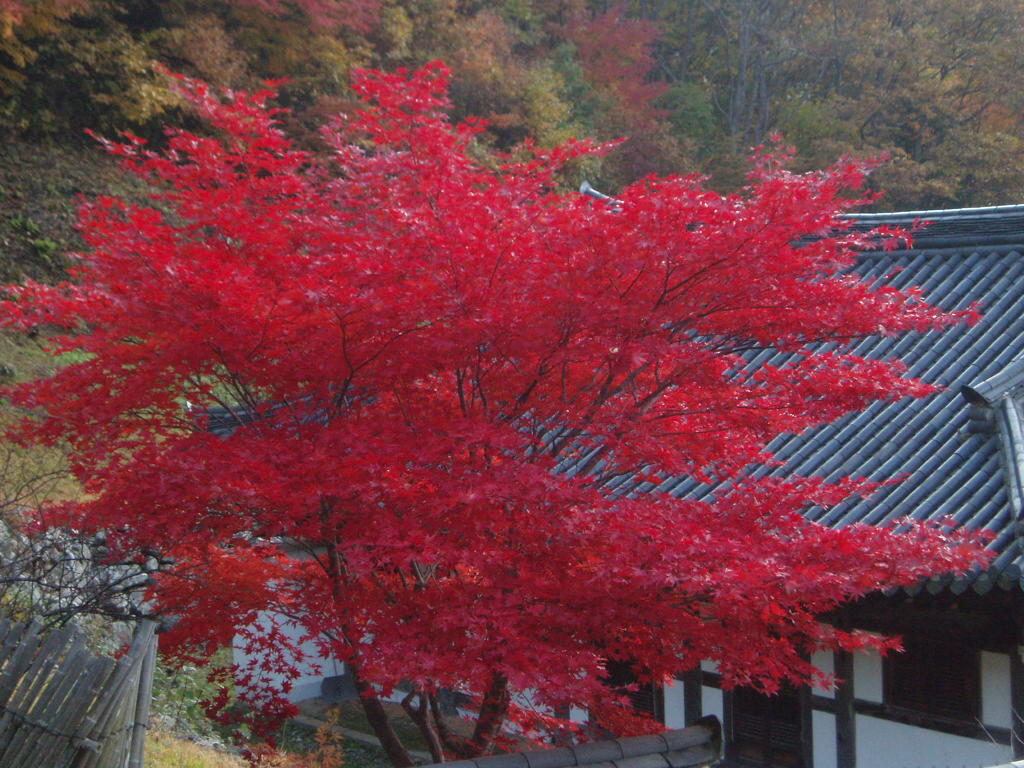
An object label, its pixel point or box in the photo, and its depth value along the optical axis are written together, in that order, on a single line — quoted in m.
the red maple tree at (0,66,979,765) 5.12
